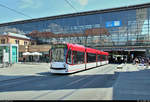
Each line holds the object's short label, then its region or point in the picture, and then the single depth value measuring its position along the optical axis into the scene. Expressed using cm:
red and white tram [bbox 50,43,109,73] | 1470
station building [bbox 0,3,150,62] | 4541
